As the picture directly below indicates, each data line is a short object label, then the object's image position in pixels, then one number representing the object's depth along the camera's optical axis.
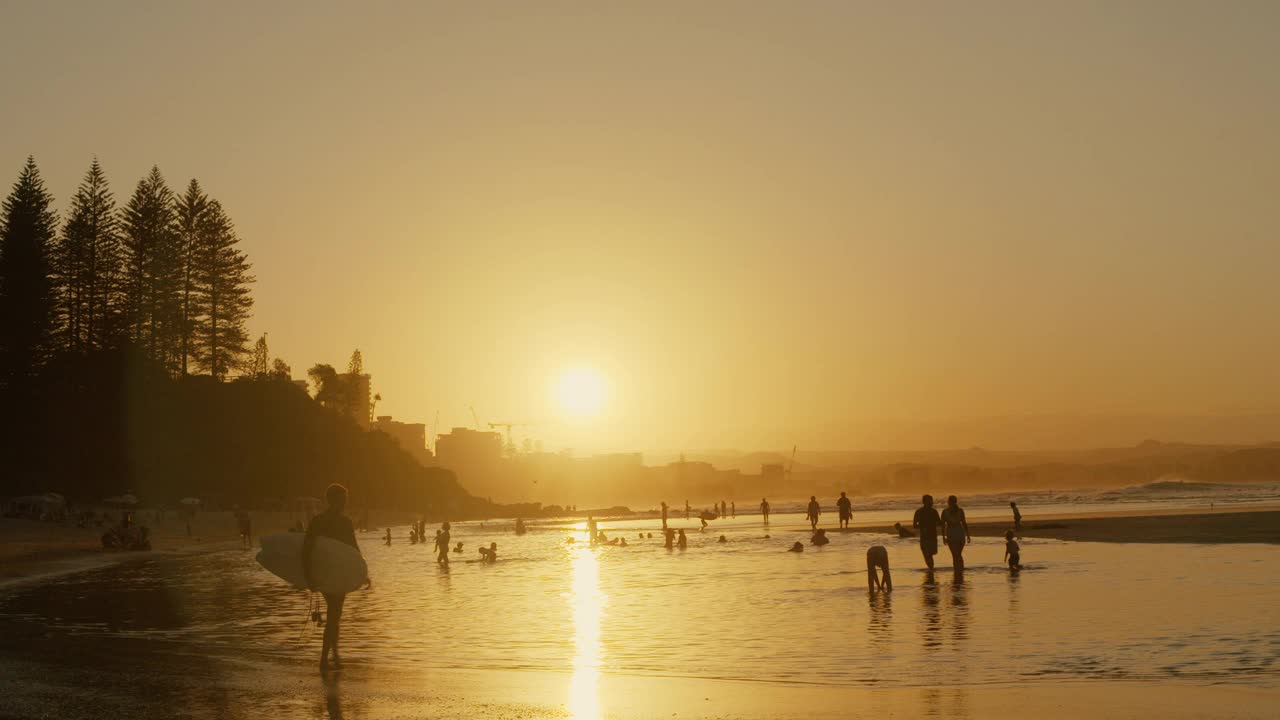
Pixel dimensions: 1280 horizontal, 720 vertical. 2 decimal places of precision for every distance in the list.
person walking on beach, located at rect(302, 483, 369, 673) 13.80
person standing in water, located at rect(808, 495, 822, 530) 59.68
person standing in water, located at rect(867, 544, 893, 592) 24.83
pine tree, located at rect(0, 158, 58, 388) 81.44
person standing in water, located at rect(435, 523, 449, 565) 43.31
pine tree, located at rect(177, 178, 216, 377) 100.19
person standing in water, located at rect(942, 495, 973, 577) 27.77
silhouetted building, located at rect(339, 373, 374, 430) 167.75
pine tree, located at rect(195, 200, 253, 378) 101.56
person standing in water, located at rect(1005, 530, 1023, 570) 29.91
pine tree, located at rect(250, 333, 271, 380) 170.18
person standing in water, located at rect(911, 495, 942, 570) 28.11
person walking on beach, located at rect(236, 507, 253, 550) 62.88
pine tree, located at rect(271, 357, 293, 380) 133.44
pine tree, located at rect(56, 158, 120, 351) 89.44
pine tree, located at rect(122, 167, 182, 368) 93.31
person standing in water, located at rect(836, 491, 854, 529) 54.94
